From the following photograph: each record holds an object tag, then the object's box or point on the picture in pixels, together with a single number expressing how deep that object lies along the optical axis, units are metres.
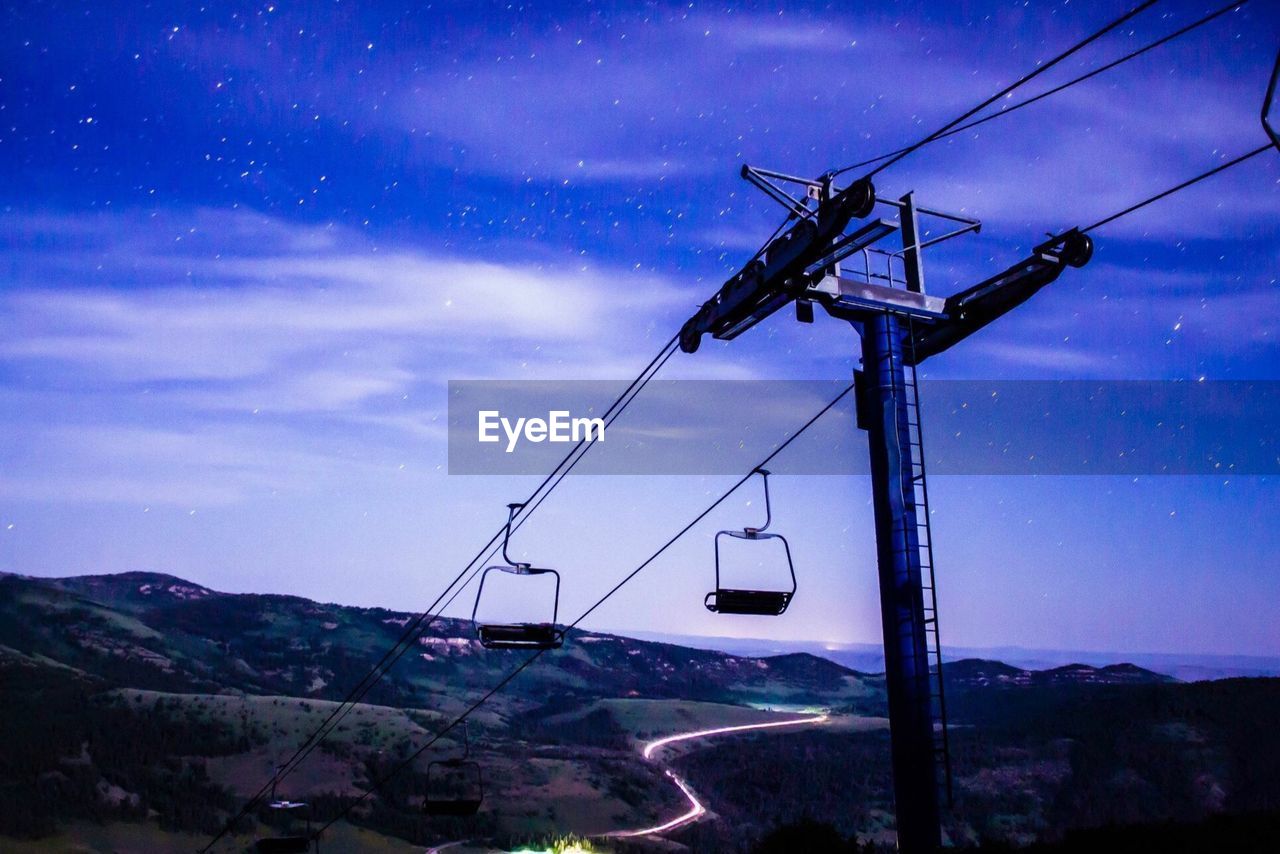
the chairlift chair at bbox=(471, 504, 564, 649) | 12.85
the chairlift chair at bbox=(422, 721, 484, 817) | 17.79
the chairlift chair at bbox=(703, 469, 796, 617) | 11.83
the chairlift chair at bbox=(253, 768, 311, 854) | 20.67
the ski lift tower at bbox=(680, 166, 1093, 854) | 11.23
